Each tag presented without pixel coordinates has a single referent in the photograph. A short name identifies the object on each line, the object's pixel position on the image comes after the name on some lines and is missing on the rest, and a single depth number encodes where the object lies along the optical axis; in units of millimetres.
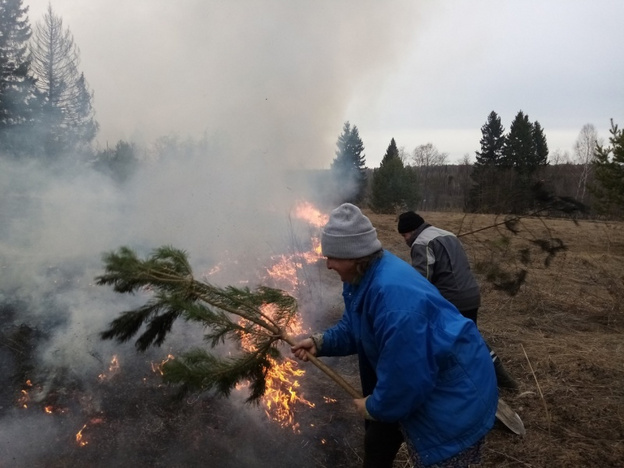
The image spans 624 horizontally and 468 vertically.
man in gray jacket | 3754
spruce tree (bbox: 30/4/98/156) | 17297
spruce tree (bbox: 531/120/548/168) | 37844
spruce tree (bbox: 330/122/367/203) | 31420
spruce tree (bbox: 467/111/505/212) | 37994
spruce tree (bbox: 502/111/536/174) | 37219
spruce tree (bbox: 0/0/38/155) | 12883
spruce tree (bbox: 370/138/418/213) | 24547
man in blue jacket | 1664
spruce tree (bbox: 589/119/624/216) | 14008
